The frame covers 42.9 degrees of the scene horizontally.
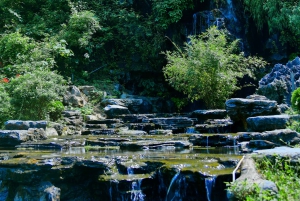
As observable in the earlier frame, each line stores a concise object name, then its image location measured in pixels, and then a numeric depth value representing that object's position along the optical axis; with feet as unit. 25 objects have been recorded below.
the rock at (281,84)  38.11
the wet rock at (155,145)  27.27
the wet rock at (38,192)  22.09
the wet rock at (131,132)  33.68
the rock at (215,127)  32.37
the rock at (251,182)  14.12
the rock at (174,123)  36.45
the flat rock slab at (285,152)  17.38
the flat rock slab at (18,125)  33.17
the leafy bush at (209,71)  42.16
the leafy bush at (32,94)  36.81
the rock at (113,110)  44.86
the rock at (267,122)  25.82
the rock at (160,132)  34.40
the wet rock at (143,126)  36.76
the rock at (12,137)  30.66
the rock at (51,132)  35.93
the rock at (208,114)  36.88
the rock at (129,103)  47.78
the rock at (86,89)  50.18
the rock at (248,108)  32.24
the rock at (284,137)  21.88
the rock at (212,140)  27.68
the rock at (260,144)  21.99
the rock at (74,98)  45.52
